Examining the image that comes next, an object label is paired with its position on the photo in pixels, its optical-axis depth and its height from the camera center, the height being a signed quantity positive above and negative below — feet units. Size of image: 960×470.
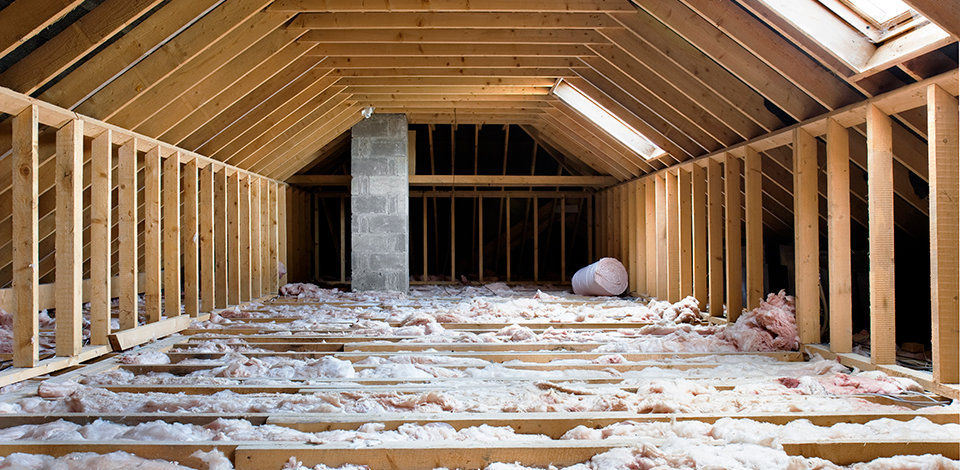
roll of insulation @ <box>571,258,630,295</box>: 30.53 -1.58
